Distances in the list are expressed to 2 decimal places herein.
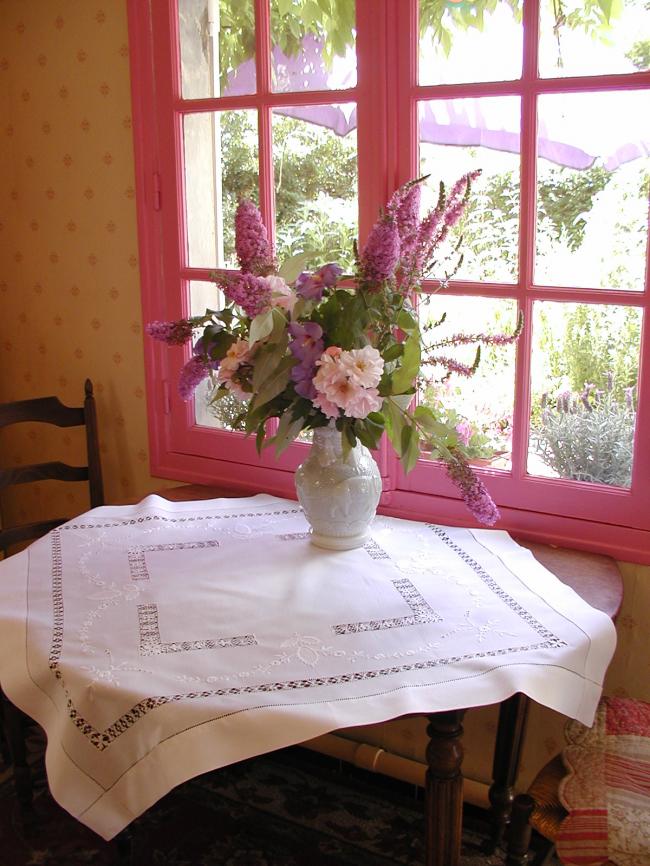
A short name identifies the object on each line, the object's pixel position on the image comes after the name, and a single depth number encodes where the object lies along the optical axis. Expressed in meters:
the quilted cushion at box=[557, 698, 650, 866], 1.51
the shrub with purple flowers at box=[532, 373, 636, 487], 1.98
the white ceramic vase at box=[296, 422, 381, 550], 1.89
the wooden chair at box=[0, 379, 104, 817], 2.46
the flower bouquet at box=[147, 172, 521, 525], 1.67
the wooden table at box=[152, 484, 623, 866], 1.53
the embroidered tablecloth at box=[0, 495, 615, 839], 1.41
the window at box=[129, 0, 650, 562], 1.90
